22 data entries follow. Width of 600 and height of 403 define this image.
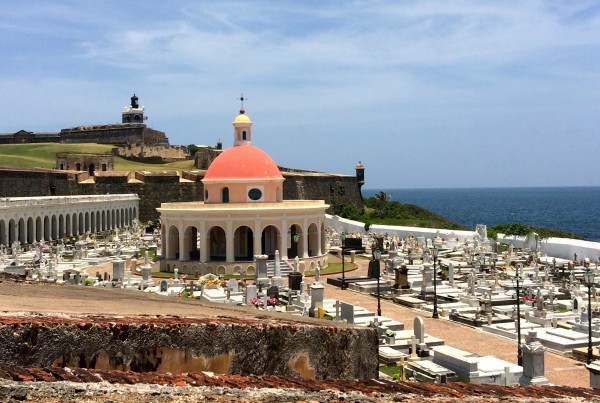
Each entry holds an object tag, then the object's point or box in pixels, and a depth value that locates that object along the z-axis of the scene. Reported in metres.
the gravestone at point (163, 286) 28.20
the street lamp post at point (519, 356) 17.08
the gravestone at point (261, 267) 30.33
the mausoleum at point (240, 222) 35.81
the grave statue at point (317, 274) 31.25
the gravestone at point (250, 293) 25.03
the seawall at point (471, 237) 38.19
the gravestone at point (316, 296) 23.58
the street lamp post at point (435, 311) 23.76
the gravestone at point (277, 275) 29.62
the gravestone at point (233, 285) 27.61
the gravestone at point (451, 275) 30.42
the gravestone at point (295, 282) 28.89
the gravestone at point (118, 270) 29.42
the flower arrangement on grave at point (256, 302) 23.48
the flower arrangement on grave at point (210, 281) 29.31
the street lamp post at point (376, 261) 27.39
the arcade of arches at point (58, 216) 44.81
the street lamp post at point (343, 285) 30.92
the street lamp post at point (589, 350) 17.48
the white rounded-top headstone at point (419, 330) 18.30
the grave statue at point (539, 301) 23.42
